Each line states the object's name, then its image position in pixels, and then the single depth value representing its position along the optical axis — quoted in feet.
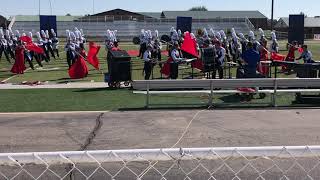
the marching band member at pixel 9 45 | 105.07
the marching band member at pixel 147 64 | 61.70
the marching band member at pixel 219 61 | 62.95
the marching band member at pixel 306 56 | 65.67
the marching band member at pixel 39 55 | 92.10
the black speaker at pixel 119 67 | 56.65
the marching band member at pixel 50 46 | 108.35
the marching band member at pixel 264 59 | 60.25
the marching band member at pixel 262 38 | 85.64
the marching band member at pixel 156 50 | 85.87
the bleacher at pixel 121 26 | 263.90
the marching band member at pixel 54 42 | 113.79
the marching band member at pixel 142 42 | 106.19
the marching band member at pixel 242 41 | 85.18
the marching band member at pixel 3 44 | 106.01
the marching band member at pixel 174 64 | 62.42
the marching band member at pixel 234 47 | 87.77
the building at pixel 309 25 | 326.65
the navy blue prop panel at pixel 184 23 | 135.64
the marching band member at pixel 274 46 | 85.33
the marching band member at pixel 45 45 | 103.72
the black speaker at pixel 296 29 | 127.53
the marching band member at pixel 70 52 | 78.19
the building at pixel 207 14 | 352.49
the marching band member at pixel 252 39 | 71.76
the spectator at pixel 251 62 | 52.34
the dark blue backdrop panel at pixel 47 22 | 135.07
